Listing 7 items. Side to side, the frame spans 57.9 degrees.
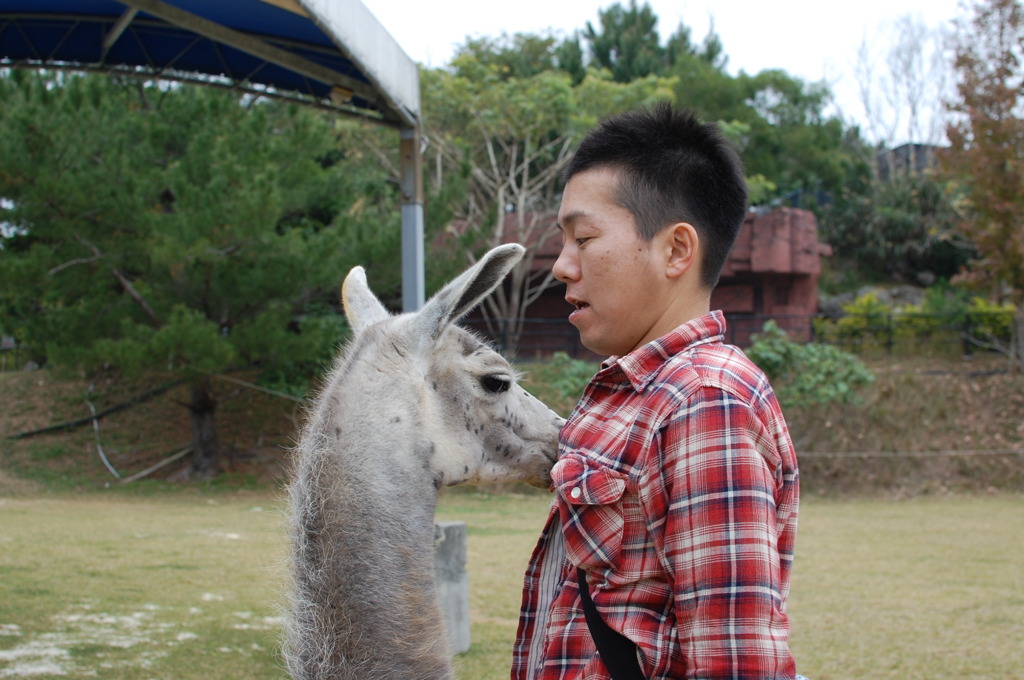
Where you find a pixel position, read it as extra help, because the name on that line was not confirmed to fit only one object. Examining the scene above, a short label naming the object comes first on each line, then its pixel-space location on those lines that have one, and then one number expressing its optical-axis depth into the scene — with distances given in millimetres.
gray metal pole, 6887
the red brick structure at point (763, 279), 23500
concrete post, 5367
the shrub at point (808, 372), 15773
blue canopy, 6145
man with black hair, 1335
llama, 1959
